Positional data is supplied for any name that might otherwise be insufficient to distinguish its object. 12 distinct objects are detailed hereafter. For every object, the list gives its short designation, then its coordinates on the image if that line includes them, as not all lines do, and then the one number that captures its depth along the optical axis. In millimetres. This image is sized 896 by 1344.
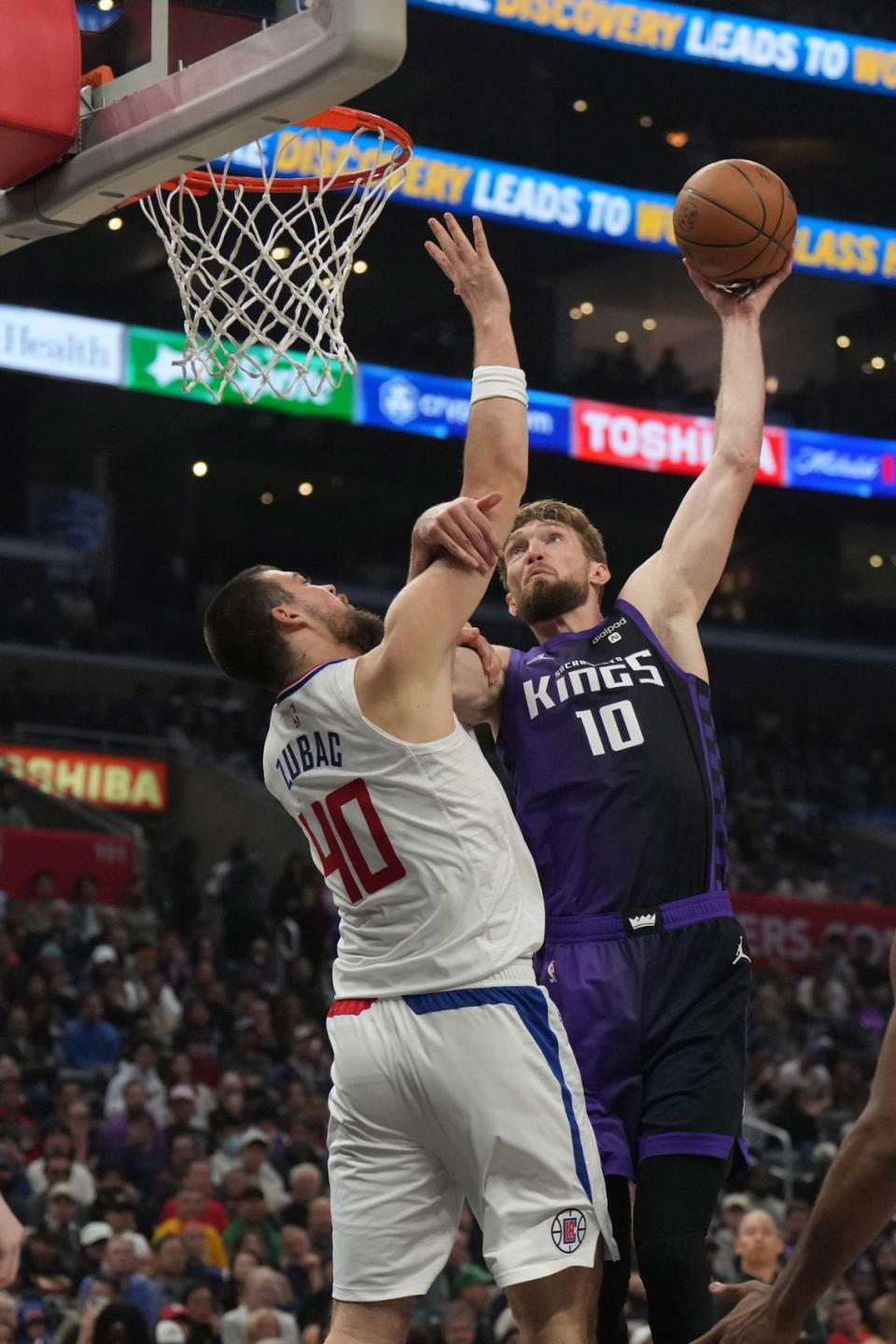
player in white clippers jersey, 3926
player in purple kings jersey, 4285
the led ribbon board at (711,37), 24766
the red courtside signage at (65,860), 17875
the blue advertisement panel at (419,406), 24266
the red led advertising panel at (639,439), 25562
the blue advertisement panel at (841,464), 27047
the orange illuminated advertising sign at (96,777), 22312
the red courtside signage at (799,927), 20703
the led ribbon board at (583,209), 23891
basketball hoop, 5414
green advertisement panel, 22375
